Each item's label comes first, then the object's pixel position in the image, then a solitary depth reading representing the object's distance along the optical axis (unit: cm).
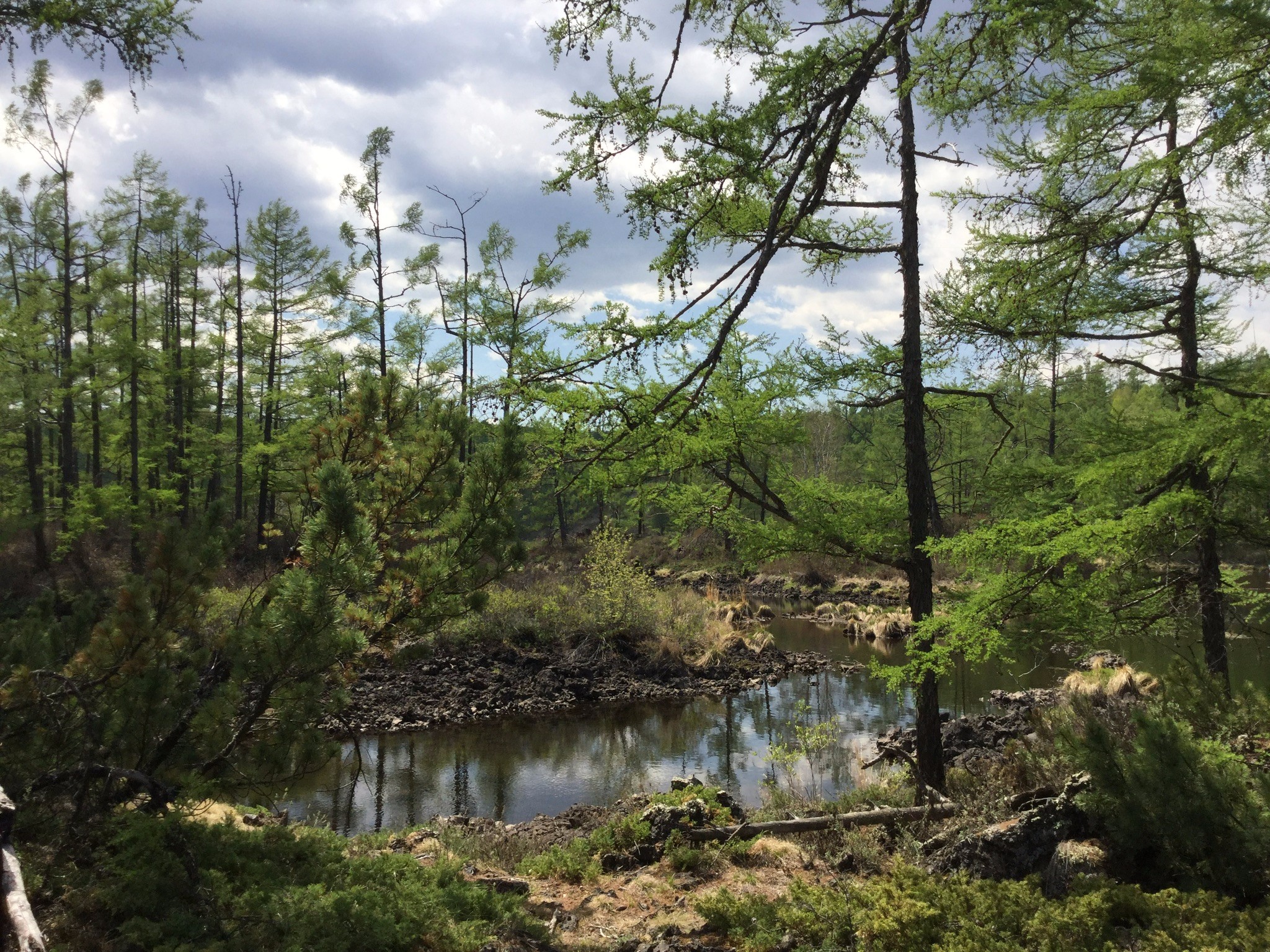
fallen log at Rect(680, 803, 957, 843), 603
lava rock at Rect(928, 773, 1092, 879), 429
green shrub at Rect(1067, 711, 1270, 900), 355
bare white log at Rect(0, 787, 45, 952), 220
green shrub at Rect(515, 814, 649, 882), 616
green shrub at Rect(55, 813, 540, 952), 327
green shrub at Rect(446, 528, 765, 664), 1689
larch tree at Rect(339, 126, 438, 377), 2105
